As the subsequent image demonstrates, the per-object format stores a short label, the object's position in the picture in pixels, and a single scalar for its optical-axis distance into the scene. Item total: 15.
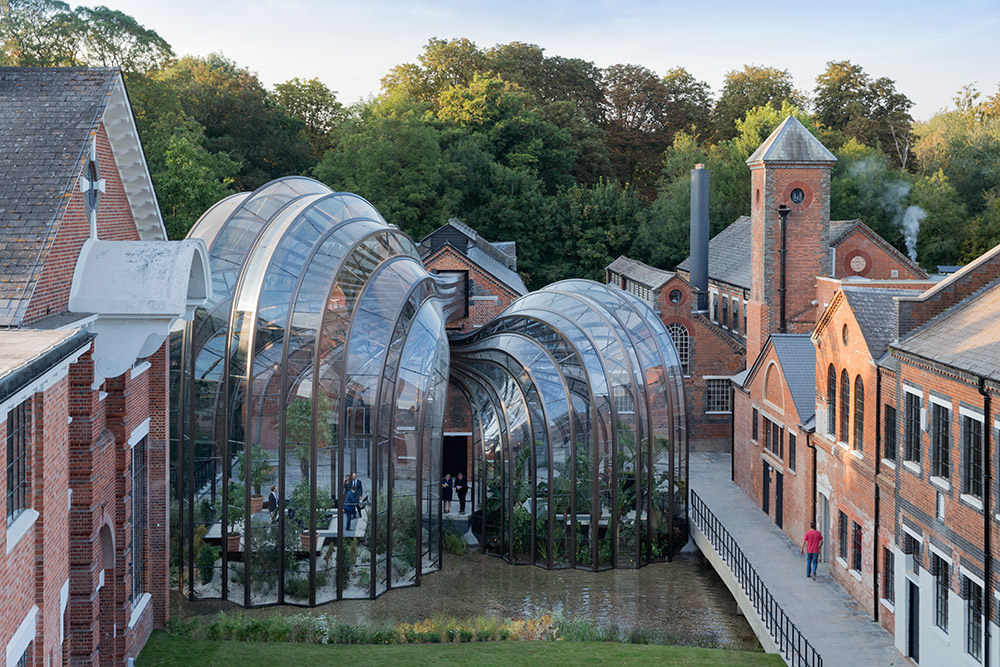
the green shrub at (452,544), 27.12
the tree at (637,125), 77.94
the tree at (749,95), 73.69
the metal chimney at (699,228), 45.59
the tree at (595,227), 60.25
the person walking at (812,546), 23.06
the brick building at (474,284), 37.84
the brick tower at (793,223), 37.31
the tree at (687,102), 77.56
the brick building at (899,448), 15.91
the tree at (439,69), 75.69
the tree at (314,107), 68.69
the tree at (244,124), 58.78
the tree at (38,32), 45.62
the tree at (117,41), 47.56
